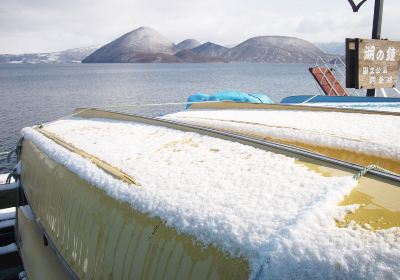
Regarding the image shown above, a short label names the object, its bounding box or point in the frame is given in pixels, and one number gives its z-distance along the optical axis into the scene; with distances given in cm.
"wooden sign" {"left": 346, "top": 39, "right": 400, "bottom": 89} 658
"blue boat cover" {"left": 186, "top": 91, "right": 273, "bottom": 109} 1147
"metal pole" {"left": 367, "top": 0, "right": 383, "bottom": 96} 927
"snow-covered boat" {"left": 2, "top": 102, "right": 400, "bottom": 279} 154
